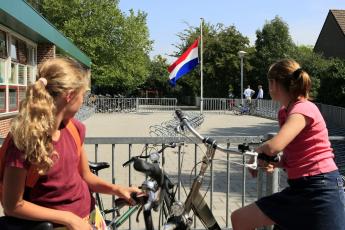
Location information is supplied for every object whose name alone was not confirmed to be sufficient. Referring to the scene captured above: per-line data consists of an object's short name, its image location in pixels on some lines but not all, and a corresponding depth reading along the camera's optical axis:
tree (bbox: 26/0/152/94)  32.97
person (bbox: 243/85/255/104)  31.05
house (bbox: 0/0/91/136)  11.59
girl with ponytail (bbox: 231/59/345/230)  2.89
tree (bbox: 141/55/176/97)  52.54
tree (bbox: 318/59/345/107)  18.97
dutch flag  19.56
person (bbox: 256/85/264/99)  31.23
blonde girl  2.00
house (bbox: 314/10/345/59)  37.53
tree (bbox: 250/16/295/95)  39.66
